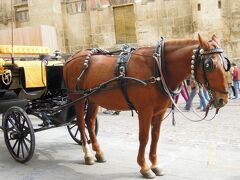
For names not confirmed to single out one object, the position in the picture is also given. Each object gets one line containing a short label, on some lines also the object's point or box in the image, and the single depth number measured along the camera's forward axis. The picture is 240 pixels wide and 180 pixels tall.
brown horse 4.46
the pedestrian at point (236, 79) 15.13
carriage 6.04
